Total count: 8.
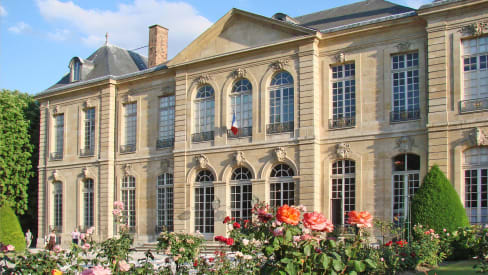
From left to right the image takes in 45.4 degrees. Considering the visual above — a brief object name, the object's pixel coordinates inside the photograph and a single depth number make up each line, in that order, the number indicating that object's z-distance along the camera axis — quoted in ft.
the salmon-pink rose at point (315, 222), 20.45
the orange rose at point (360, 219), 20.90
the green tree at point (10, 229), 81.97
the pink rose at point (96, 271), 15.78
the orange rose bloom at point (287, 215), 20.53
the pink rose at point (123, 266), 21.49
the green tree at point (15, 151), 90.68
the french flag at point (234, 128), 69.56
